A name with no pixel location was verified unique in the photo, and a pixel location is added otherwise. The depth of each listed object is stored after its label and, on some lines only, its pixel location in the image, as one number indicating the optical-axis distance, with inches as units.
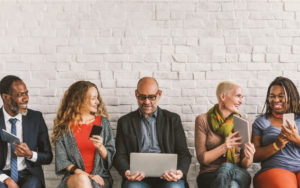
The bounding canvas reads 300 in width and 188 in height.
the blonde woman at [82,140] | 110.0
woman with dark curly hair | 106.1
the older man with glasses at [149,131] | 116.2
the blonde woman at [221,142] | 106.7
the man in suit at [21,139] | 112.7
